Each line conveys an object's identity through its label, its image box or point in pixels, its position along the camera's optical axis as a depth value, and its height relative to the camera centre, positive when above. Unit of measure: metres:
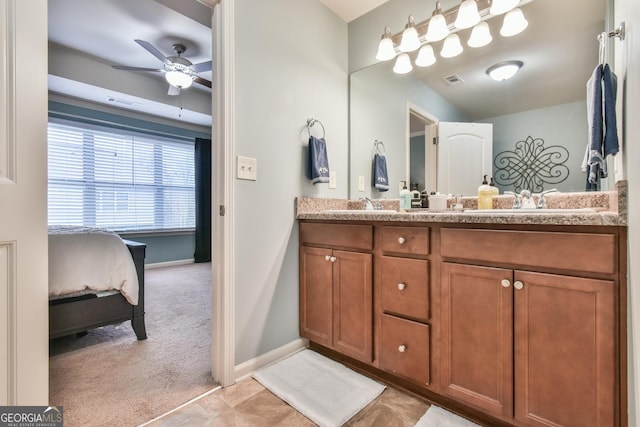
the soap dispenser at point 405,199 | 1.91 +0.08
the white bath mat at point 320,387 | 1.26 -0.86
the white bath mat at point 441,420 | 1.18 -0.86
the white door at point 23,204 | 0.85 +0.02
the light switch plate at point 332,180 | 2.08 +0.23
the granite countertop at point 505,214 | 0.90 -0.01
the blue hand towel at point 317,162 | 1.84 +0.32
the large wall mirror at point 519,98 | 1.39 +0.66
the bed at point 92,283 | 1.67 -0.44
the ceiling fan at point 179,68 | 2.87 +1.45
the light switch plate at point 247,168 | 1.51 +0.23
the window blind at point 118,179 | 3.70 +0.48
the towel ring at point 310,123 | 1.91 +0.59
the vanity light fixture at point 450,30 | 1.54 +1.07
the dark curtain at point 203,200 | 4.90 +0.20
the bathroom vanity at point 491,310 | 0.90 -0.38
